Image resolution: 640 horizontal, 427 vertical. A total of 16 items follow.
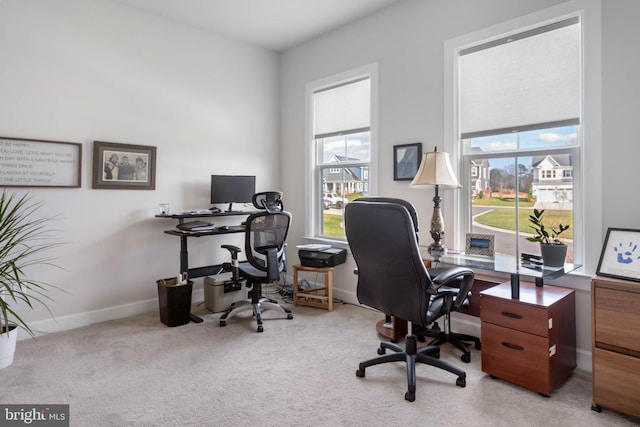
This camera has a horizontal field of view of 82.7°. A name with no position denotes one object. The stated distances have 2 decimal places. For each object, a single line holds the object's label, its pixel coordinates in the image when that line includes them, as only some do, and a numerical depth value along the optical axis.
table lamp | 2.88
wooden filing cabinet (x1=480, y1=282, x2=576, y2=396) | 2.14
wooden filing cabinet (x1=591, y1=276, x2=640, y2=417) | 1.92
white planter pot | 2.51
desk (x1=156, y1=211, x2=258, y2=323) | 3.48
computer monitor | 4.05
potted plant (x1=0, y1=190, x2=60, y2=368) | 2.98
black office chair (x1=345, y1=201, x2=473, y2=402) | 2.02
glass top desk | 2.25
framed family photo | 3.43
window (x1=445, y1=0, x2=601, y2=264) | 2.57
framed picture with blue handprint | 2.04
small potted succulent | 2.36
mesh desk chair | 3.27
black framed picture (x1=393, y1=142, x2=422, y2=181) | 3.42
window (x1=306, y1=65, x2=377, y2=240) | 3.97
